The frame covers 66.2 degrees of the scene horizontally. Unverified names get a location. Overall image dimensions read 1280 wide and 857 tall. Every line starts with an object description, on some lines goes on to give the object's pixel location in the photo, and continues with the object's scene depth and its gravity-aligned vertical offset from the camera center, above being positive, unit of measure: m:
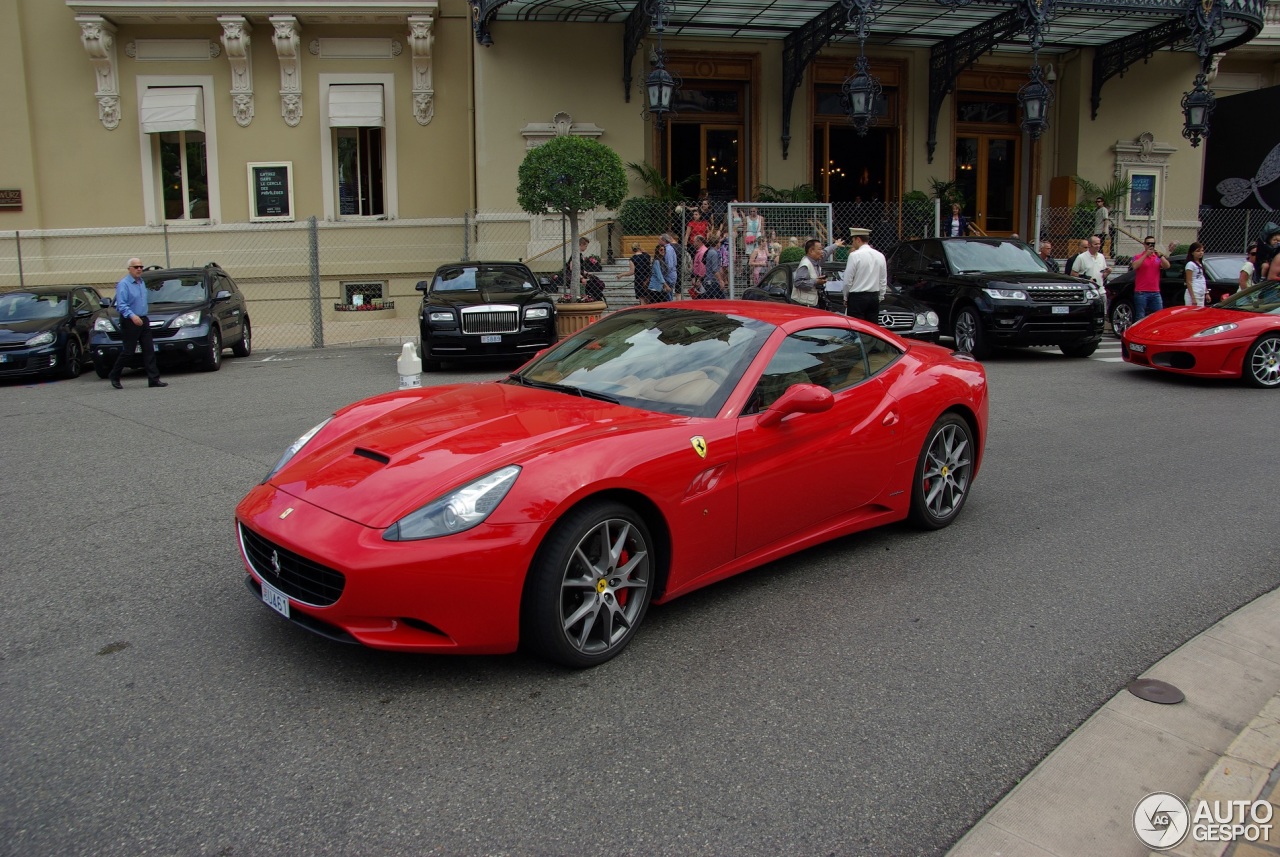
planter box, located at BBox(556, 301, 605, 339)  14.93 -0.60
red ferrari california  3.52 -0.84
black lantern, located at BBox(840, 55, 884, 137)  18.12 +3.28
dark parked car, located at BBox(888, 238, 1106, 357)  13.42 -0.35
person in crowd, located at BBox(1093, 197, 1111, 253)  23.00 +1.22
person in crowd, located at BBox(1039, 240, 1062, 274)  18.50 +0.38
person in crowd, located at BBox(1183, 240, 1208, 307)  15.23 -0.18
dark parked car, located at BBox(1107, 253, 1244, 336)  17.02 -0.23
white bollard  9.05 -0.82
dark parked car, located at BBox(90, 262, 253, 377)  13.45 -0.61
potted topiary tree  15.60 +1.55
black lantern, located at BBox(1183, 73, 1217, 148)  21.19 +3.53
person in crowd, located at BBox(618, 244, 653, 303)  18.33 +0.09
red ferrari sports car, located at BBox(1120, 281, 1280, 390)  11.12 -0.80
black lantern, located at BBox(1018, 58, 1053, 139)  19.03 +3.28
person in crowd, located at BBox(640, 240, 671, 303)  17.61 -0.07
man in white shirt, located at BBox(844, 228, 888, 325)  13.01 -0.08
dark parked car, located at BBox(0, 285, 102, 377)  13.30 -0.70
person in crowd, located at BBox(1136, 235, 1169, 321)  15.09 -0.15
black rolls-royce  13.19 -0.67
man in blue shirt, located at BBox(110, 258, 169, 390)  12.43 -0.63
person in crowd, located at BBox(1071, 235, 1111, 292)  16.64 +0.13
